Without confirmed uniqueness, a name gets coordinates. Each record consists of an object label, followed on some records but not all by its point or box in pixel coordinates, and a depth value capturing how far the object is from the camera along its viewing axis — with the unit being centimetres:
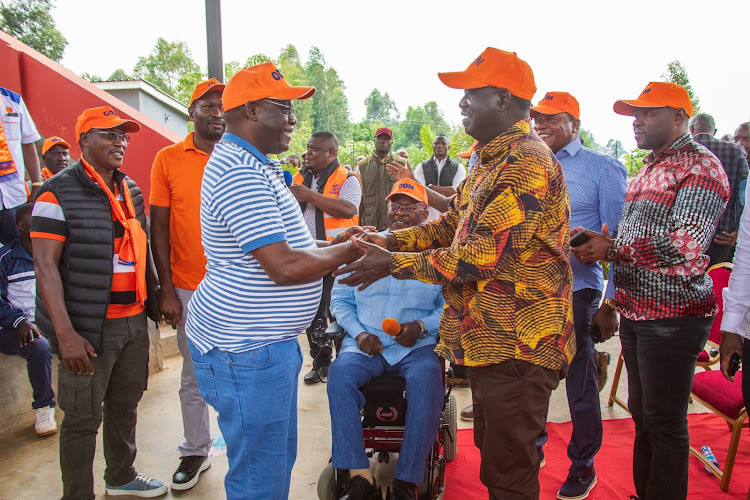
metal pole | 449
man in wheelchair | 275
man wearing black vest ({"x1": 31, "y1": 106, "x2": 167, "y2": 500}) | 251
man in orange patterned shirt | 185
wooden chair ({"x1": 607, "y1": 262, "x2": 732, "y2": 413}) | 348
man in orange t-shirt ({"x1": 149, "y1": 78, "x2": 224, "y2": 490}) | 307
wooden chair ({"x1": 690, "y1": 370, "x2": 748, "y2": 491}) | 300
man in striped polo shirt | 174
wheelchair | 288
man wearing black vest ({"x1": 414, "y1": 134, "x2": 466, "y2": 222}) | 667
